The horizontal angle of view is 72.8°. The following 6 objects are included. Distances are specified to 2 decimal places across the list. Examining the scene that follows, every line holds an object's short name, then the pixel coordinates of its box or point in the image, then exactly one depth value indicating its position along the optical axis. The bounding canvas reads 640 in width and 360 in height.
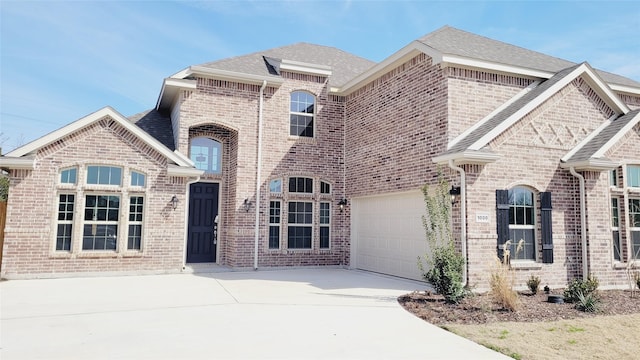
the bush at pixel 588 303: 7.64
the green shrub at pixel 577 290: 8.25
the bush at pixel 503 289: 7.30
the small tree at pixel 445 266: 7.94
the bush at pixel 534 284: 9.02
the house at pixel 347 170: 10.15
